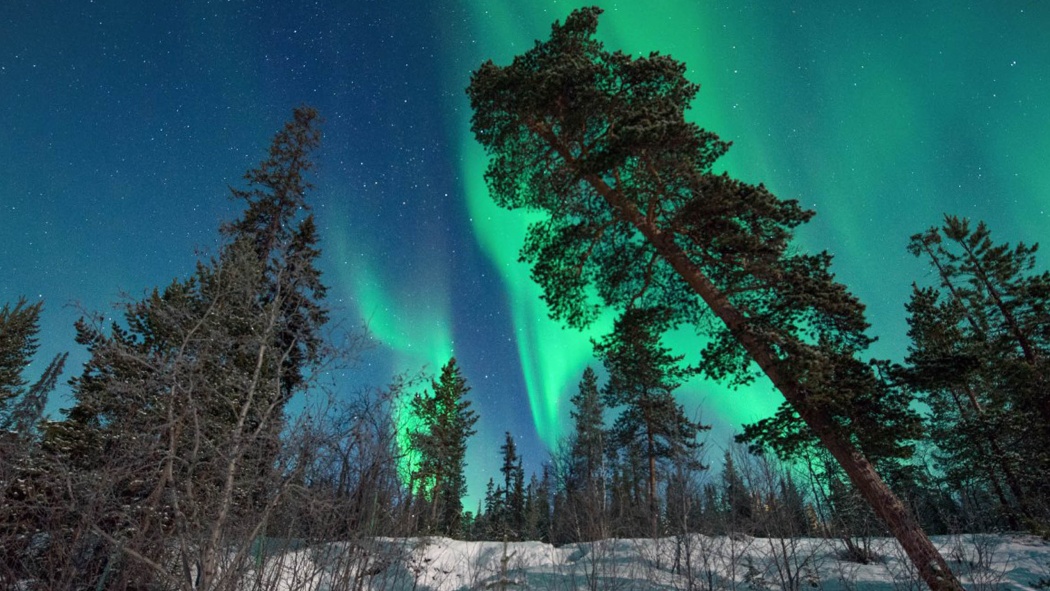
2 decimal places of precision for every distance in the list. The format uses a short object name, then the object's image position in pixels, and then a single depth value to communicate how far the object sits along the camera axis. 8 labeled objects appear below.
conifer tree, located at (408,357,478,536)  30.23
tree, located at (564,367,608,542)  18.86
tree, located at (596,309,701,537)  21.83
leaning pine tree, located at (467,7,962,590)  7.04
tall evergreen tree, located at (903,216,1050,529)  14.66
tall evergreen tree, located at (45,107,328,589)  5.24
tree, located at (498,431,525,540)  44.53
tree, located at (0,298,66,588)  8.43
